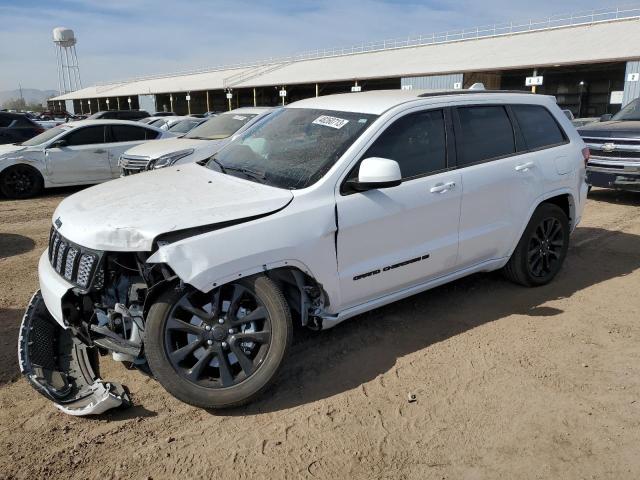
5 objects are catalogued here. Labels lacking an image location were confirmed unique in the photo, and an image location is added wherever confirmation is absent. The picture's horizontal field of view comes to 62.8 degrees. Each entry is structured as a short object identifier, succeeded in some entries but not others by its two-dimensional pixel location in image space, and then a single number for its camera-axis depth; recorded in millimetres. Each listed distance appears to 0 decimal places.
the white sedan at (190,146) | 8711
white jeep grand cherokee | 3018
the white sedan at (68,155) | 10312
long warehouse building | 27828
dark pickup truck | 8531
